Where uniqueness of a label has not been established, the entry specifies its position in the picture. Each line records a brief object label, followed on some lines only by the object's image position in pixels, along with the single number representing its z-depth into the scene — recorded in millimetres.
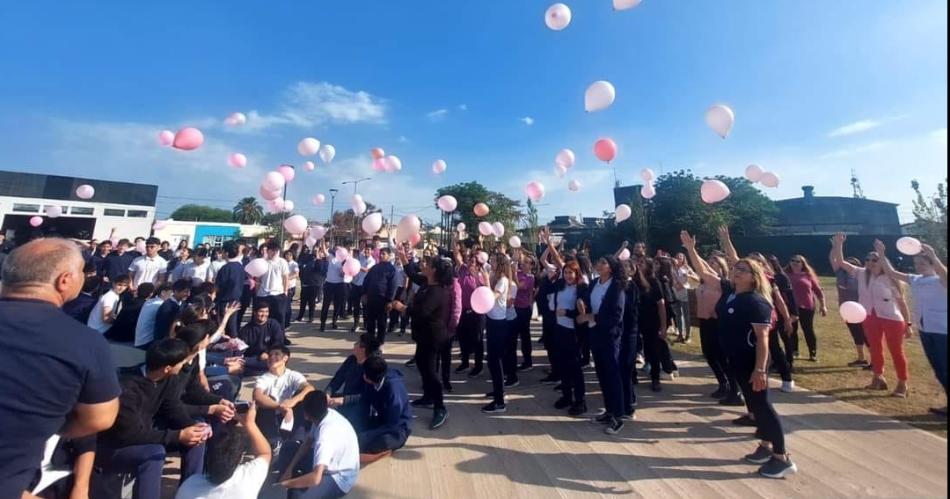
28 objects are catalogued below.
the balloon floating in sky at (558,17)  5195
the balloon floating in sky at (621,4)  4727
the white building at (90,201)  29208
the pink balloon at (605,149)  6484
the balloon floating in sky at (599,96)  5738
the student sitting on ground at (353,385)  3441
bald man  1336
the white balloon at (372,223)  6879
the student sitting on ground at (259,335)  4617
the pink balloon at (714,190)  5812
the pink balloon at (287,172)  7581
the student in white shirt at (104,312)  4363
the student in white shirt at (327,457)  2484
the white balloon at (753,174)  6910
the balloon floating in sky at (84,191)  11831
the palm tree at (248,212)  51625
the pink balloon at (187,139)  5715
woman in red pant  4613
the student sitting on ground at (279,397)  3168
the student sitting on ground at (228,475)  2156
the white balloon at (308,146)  8039
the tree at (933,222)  14383
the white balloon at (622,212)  8195
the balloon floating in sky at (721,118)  5395
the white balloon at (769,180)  6688
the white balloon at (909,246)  4382
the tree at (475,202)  39781
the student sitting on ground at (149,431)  2254
